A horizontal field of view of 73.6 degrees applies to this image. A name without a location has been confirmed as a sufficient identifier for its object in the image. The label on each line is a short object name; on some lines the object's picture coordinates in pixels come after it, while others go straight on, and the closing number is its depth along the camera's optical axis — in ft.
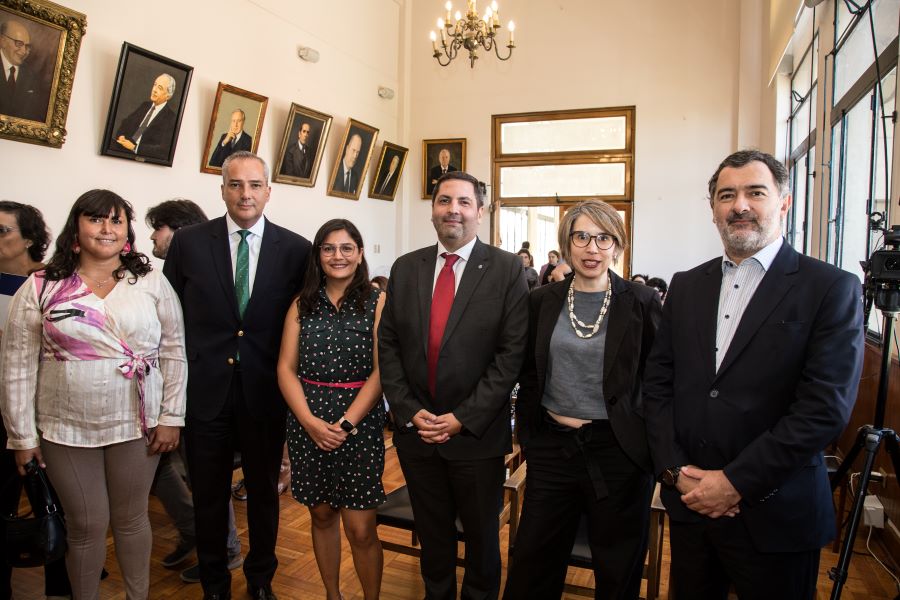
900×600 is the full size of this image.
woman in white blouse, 6.97
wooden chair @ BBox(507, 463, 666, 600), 7.37
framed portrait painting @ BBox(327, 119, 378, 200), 26.94
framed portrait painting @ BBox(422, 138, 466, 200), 33.30
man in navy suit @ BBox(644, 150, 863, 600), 5.23
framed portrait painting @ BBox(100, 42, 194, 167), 16.17
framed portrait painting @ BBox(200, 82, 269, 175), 19.76
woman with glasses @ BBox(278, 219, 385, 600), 7.73
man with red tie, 7.24
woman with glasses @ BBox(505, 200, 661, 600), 6.67
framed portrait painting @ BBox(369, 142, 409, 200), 30.40
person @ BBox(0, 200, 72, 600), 8.59
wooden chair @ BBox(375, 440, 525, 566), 8.26
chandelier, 23.01
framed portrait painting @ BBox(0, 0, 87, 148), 13.29
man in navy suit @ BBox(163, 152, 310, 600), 8.10
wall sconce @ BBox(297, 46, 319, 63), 24.38
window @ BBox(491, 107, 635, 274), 31.04
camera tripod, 6.94
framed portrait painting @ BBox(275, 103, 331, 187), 23.47
